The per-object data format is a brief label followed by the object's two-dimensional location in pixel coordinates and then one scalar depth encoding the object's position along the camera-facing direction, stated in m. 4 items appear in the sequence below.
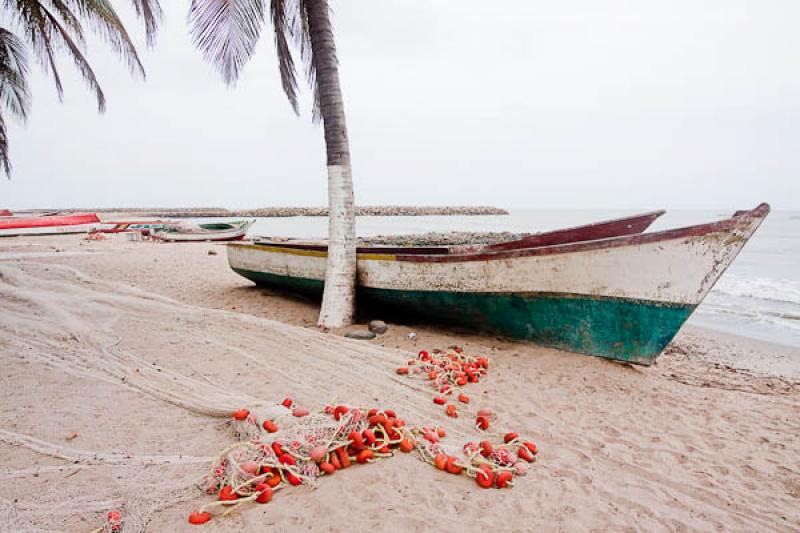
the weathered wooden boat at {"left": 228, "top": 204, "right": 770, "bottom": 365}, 4.13
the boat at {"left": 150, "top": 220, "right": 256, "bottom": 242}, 19.94
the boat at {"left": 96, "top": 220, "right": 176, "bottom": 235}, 22.02
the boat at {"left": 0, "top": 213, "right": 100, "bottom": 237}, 19.62
